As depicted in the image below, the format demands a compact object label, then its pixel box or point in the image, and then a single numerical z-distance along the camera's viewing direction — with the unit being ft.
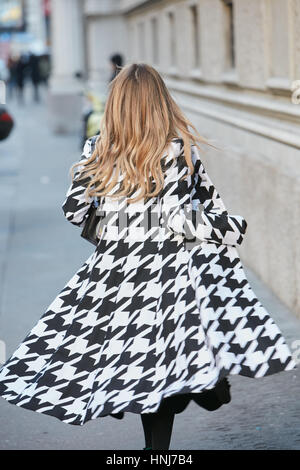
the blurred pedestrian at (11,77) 152.46
